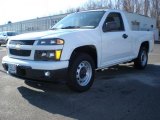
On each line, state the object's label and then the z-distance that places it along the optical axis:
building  26.42
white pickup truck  3.84
